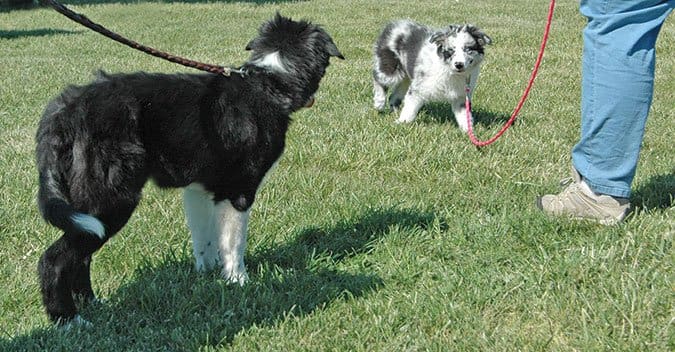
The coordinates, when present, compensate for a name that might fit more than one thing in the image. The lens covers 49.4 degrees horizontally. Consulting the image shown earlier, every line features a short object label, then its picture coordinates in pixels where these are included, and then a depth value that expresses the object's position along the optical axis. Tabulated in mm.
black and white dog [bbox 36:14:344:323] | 2938
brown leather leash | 2994
